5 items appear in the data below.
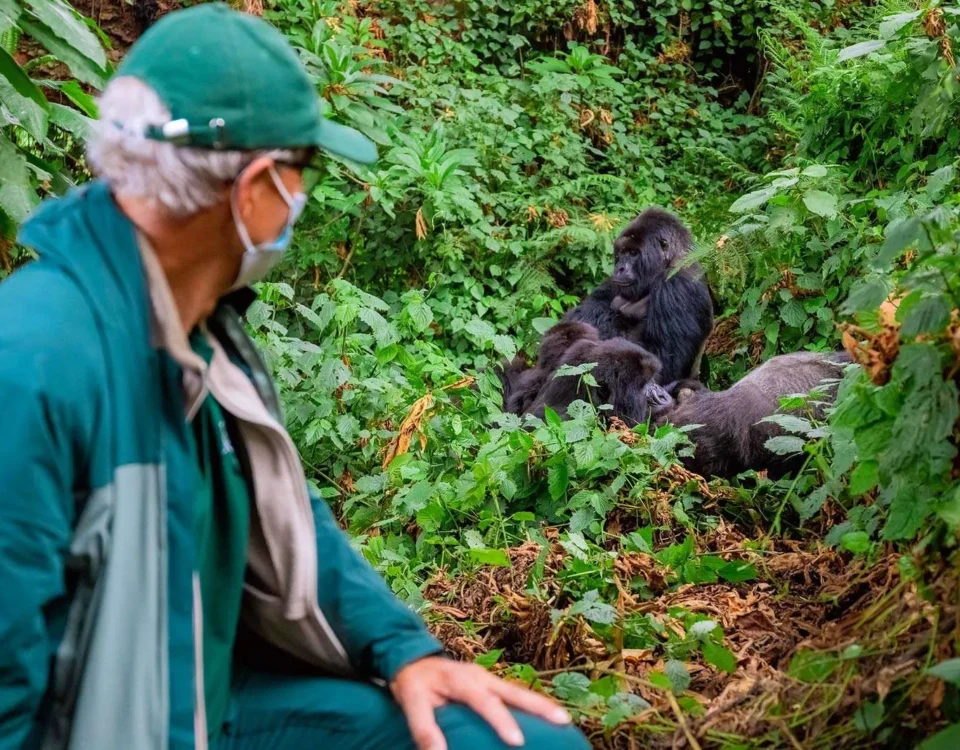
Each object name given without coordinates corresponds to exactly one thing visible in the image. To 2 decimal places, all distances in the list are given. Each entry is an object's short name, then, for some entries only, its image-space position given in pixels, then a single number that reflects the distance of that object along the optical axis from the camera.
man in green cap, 1.43
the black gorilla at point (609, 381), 5.26
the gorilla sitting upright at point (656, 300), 6.29
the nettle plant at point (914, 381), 2.12
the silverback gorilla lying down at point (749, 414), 4.48
